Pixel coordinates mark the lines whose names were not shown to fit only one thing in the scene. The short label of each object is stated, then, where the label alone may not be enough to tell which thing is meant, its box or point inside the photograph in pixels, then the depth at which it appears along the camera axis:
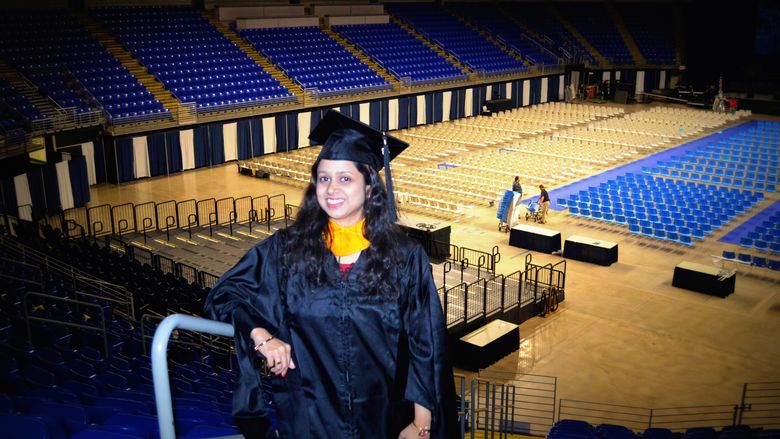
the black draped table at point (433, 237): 17.48
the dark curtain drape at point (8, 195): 18.14
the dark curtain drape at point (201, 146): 27.72
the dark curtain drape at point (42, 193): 19.52
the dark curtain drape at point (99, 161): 24.95
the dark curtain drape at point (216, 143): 28.25
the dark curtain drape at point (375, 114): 34.72
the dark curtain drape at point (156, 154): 26.11
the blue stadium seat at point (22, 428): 3.79
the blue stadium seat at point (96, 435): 3.93
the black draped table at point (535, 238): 18.59
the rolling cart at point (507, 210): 20.06
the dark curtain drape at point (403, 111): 36.22
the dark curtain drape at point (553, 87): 45.78
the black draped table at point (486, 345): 12.70
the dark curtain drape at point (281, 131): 30.61
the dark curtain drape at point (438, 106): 38.22
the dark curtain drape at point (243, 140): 29.17
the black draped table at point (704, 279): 15.80
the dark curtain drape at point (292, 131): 31.12
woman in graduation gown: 3.19
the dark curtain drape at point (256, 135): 29.67
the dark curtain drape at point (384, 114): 35.22
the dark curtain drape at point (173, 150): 26.77
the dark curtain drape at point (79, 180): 21.31
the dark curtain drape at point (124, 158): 25.17
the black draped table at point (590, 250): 17.78
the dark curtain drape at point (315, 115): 32.06
